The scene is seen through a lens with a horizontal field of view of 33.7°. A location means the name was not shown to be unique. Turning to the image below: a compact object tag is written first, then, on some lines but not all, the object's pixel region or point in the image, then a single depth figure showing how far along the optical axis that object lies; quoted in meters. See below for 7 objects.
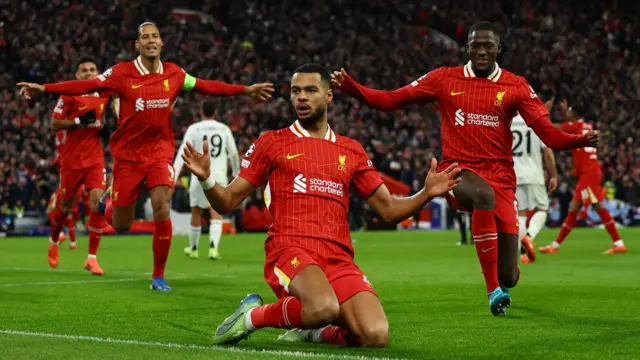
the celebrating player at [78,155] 13.44
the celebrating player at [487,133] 8.69
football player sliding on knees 6.25
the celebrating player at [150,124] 10.67
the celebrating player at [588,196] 17.86
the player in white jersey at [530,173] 15.84
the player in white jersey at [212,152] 16.77
